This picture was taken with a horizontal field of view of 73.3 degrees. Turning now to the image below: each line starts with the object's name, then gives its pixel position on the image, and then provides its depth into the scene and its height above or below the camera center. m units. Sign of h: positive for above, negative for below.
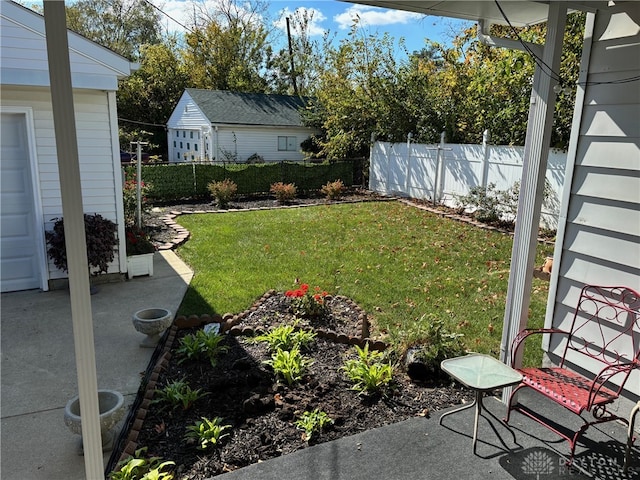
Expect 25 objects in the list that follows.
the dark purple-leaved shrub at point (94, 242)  5.45 -1.08
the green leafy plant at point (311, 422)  2.85 -1.74
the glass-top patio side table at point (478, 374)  2.70 -1.37
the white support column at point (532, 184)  2.78 -0.13
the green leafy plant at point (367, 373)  3.30 -1.64
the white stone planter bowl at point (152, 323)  4.07 -1.55
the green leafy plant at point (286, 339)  3.94 -1.63
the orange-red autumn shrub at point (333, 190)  13.66 -0.90
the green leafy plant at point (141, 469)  2.38 -1.76
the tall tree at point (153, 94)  24.44 +3.66
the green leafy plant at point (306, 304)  4.64 -1.53
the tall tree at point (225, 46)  25.11 +6.78
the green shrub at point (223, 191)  12.38 -0.91
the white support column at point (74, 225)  1.40 -0.24
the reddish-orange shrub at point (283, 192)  13.34 -0.96
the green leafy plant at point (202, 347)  3.82 -1.67
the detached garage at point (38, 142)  4.95 +0.18
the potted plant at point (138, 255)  6.33 -1.42
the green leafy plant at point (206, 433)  2.73 -1.75
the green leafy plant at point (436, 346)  3.51 -1.50
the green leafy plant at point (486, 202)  9.98 -0.89
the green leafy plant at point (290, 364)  3.42 -1.65
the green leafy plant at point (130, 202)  8.16 -0.85
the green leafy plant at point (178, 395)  3.14 -1.74
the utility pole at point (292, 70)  27.53 +5.88
